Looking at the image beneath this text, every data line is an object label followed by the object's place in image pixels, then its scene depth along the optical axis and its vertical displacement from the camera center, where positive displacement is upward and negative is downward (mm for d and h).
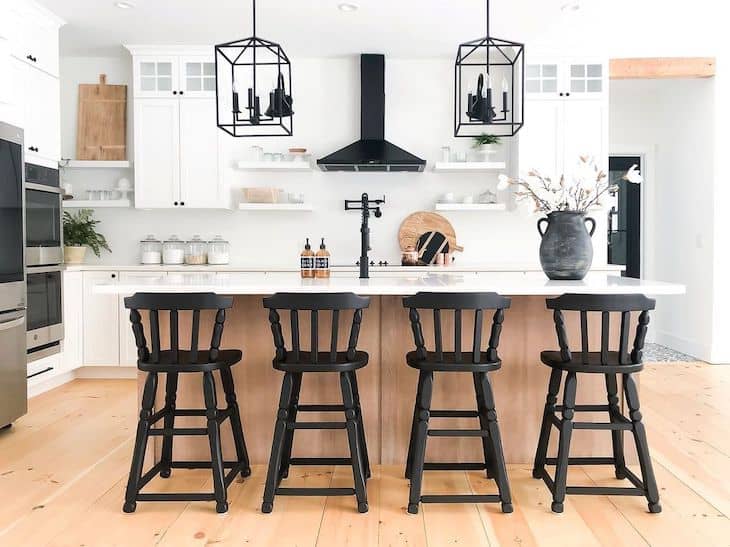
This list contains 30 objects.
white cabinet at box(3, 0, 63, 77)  4699 +1515
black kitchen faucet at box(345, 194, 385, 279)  3789 +17
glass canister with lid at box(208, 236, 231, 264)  6035 -56
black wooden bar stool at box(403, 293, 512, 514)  2781 -506
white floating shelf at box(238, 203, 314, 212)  5965 +335
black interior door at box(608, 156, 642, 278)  7633 +250
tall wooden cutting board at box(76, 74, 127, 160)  6137 +1098
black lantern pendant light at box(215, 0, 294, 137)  5855 +1461
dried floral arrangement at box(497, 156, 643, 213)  3480 +255
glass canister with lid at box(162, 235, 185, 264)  5957 -55
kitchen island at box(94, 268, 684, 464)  3391 -704
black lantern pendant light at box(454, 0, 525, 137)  6086 +1515
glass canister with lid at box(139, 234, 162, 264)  5984 -47
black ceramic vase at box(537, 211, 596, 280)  3406 -13
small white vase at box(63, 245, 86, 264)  5727 -77
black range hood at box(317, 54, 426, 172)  5953 +1145
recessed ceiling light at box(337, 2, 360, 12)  4898 +1707
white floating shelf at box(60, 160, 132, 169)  6035 +711
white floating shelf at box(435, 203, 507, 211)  5962 +334
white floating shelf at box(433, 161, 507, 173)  5918 +686
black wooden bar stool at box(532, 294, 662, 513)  2797 -513
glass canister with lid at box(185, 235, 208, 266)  5996 -65
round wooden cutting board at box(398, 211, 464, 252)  6246 +151
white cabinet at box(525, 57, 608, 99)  5945 +1444
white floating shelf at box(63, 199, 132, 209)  6008 +365
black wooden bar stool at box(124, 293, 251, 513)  2803 -506
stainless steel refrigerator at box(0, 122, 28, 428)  3924 -206
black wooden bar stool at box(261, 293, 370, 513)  2789 -502
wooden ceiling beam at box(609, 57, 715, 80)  6105 +1578
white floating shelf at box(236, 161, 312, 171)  5924 +690
